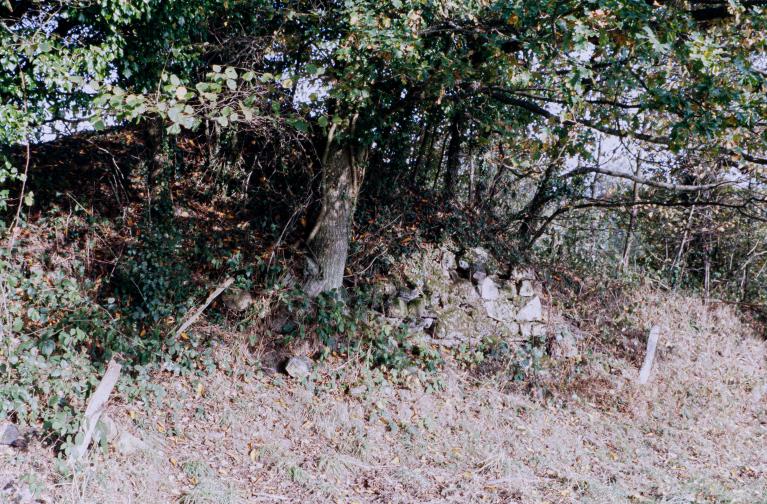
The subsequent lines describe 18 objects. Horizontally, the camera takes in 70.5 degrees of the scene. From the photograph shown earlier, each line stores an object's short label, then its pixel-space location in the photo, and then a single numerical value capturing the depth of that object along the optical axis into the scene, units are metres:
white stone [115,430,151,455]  5.15
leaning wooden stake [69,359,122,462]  4.82
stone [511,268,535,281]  10.18
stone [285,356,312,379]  7.09
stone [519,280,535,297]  9.93
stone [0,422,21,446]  4.78
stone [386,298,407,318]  8.59
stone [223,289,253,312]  7.55
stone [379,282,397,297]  8.74
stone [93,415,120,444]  4.98
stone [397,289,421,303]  8.81
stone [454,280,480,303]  9.30
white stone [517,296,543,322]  9.54
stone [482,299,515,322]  9.32
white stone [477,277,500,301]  9.48
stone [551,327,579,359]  9.09
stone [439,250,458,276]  9.63
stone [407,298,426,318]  8.70
